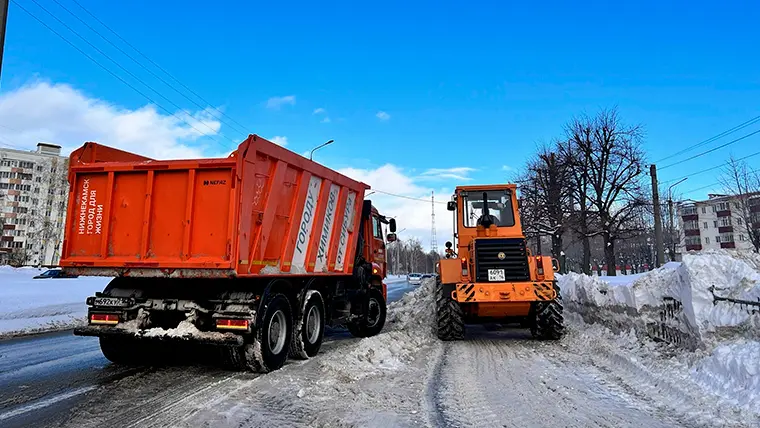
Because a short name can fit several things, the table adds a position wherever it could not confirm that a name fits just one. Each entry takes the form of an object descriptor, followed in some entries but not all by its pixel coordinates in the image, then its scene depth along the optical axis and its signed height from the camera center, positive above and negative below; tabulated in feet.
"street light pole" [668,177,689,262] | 170.40 +13.64
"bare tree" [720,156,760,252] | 112.79 +18.59
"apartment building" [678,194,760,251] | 236.43 +30.53
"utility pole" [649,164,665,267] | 76.43 +8.76
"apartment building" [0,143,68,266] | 225.15 +40.32
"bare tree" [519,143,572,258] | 104.17 +17.29
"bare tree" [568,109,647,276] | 101.35 +21.92
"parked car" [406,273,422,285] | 196.24 -0.01
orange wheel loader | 29.17 -0.59
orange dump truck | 18.76 +1.17
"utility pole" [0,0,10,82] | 21.59 +12.03
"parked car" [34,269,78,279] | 123.95 +0.71
